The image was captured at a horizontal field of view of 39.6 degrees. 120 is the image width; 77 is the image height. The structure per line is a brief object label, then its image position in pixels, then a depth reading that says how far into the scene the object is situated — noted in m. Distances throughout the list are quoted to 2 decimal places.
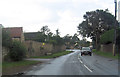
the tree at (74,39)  147.38
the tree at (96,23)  53.94
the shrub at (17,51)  18.39
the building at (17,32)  34.91
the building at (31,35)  69.10
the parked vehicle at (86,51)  36.95
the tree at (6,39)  17.20
